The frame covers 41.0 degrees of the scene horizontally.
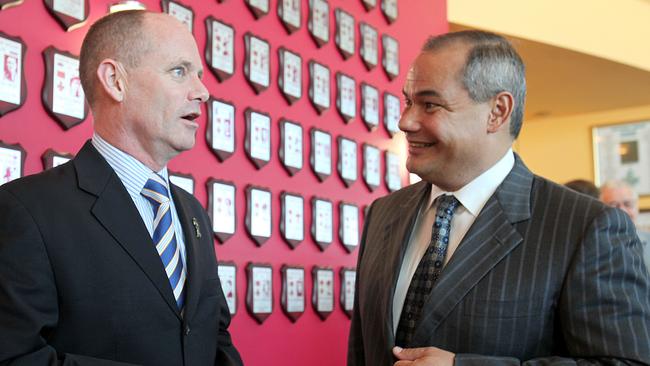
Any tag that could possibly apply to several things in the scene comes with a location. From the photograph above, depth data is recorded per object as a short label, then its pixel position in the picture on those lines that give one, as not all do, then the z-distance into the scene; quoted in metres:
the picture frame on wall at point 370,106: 4.33
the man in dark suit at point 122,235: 1.71
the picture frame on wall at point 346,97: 4.13
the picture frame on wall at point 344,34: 4.19
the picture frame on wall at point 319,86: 3.93
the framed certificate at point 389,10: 4.63
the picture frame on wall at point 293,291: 3.66
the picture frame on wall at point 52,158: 2.64
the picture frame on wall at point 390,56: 4.58
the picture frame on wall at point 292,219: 3.68
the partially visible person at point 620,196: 5.04
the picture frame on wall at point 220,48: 3.35
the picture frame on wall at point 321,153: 3.88
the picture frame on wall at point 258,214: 3.48
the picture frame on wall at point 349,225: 4.07
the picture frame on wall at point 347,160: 4.09
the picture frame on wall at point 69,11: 2.72
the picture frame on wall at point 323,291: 3.85
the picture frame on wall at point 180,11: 3.16
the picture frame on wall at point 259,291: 3.45
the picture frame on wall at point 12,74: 2.51
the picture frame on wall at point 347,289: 4.05
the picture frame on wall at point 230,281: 3.31
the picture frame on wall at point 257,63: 3.55
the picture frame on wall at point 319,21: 4.00
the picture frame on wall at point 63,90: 2.67
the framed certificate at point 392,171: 4.48
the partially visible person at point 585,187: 4.58
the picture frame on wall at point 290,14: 3.79
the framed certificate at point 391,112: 4.51
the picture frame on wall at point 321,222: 3.86
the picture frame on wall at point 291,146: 3.70
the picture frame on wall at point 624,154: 8.34
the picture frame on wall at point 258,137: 3.50
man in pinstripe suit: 1.78
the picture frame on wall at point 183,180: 3.12
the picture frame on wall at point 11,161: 2.49
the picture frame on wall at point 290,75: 3.74
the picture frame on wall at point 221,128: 3.31
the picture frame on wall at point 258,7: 3.61
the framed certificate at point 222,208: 3.30
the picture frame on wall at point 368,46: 4.39
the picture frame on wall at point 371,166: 4.28
